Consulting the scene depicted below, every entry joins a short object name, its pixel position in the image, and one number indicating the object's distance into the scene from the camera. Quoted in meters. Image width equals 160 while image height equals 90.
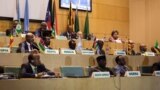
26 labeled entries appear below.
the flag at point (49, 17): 8.22
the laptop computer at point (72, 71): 5.46
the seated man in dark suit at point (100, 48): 6.56
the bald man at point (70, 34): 7.74
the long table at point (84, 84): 3.71
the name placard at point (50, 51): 5.70
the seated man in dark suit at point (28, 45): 5.74
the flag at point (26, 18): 7.91
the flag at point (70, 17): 8.93
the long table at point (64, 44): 6.49
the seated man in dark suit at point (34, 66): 4.62
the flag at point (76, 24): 8.83
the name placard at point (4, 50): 5.37
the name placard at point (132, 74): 4.90
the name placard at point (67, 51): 5.85
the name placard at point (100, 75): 4.50
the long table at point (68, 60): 5.35
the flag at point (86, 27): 9.06
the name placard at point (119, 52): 6.53
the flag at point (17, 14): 7.91
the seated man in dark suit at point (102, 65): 5.59
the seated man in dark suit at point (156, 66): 6.57
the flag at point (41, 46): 5.97
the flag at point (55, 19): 8.39
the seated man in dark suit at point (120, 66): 5.62
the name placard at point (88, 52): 6.15
